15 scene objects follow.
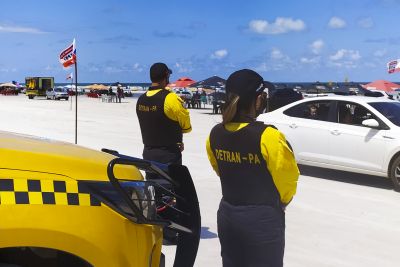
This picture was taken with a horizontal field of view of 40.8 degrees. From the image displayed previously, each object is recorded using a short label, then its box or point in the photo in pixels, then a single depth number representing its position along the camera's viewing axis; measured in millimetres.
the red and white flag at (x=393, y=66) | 28384
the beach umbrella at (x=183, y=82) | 45300
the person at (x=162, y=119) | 5148
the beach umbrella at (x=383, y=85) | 34531
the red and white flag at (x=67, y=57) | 15445
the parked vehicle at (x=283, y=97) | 20438
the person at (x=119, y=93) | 52138
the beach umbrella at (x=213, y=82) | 37406
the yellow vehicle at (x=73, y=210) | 2324
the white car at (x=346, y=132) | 8742
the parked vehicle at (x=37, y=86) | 60562
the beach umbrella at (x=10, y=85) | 84894
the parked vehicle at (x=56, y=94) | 58281
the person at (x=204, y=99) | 42822
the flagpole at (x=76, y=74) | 10208
